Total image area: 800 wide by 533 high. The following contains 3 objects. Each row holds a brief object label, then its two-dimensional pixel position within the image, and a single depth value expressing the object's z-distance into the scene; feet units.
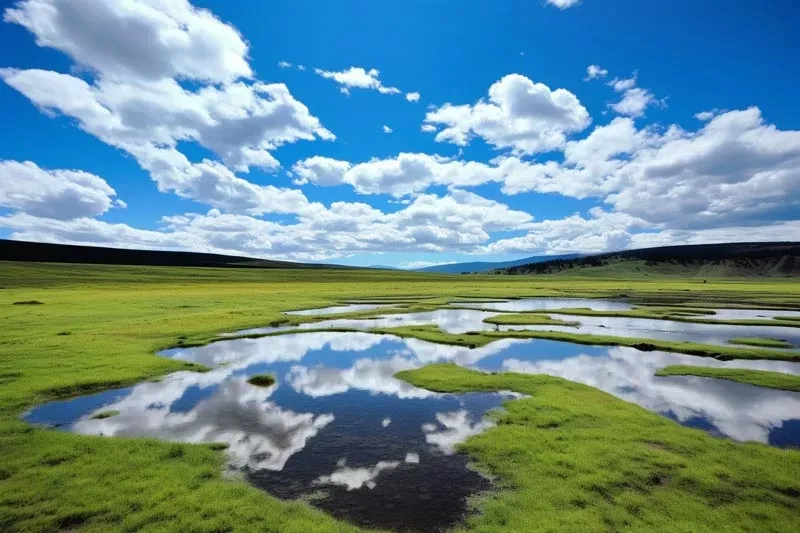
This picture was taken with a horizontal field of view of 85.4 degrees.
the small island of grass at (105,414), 61.80
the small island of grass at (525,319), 163.22
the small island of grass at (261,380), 81.52
